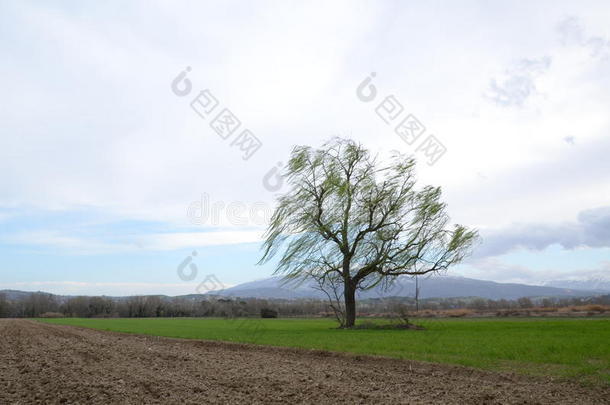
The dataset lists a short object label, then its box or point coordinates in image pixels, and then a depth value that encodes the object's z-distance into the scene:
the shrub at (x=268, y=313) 69.76
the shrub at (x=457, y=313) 54.92
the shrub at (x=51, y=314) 102.95
